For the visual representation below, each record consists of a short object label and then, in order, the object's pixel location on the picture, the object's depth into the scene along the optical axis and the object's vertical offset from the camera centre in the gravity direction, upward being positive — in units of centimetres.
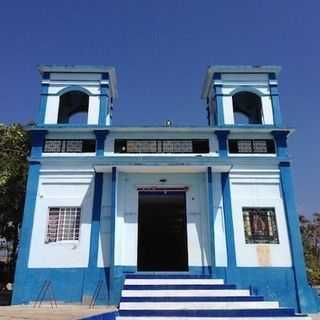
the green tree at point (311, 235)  3093 +418
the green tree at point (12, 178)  1655 +462
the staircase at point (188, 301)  853 -45
